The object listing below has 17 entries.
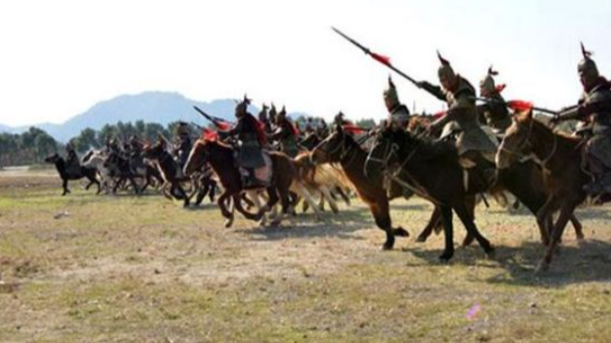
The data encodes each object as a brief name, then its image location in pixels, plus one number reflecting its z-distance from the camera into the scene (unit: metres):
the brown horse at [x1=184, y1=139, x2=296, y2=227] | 21.31
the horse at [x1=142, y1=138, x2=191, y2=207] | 31.14
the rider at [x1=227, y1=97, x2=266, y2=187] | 21.05
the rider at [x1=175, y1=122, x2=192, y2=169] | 31.69
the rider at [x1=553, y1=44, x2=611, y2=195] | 12.84
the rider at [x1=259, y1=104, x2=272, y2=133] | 27.13
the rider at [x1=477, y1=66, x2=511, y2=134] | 16.17
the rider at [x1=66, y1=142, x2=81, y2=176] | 42.88
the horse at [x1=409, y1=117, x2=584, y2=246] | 14.75
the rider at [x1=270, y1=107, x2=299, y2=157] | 24.81
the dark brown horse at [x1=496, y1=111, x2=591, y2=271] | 13.05
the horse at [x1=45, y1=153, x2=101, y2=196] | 42.75
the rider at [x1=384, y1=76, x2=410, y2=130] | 17.33
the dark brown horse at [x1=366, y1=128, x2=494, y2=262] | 14.47
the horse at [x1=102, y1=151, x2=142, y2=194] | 40.50
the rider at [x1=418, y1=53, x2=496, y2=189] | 14.32
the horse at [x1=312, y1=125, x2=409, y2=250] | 16.22
